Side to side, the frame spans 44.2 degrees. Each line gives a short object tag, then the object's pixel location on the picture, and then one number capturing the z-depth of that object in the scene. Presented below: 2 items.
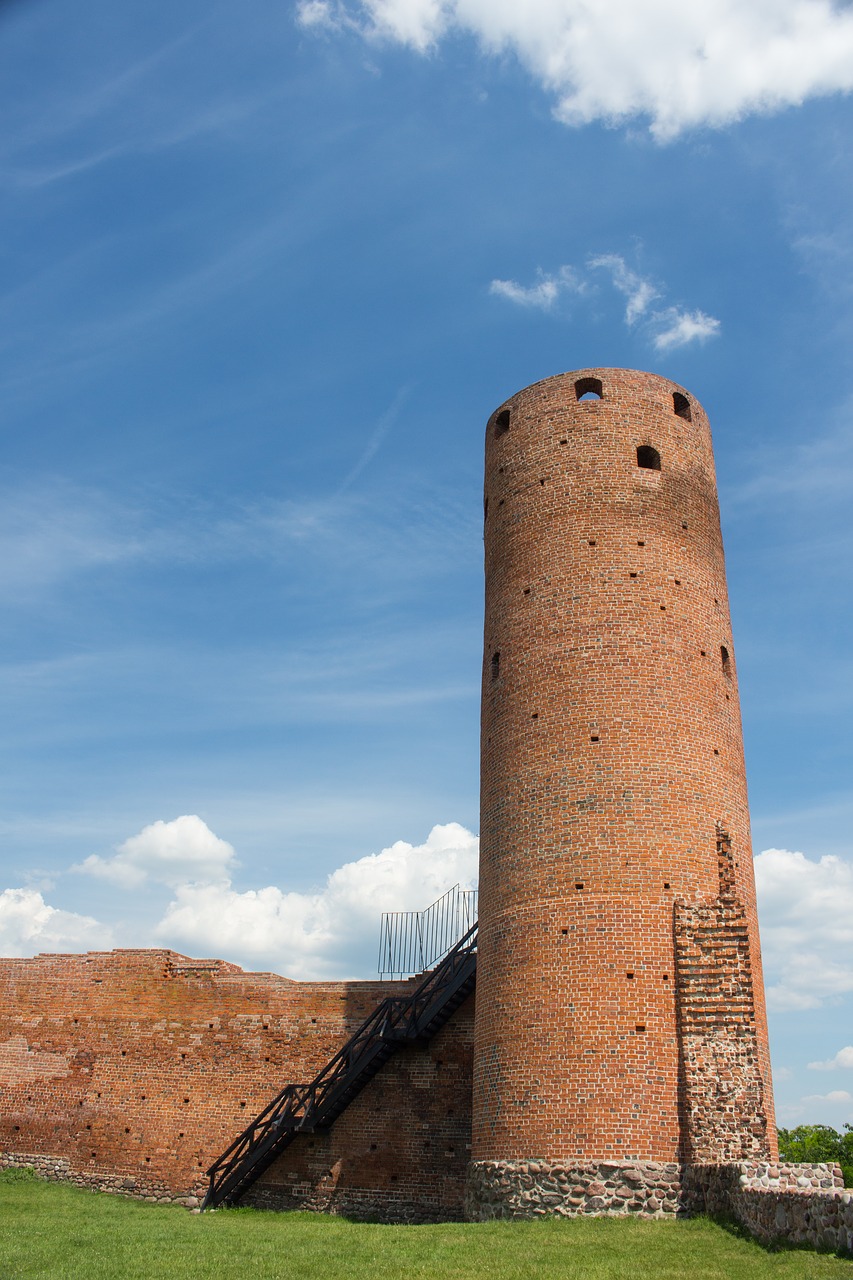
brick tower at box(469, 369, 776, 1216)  12.02
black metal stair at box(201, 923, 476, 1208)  16.75
